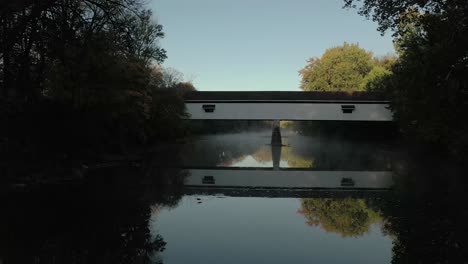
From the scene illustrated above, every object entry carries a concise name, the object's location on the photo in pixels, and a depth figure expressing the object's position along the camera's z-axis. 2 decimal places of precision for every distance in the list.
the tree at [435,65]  11.61
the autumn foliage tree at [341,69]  65.62
